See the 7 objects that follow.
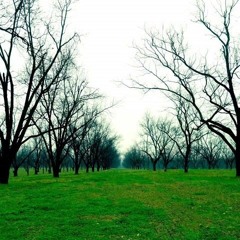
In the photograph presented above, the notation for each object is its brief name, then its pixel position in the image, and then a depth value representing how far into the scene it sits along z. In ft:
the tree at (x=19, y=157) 172.99
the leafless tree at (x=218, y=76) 79.92
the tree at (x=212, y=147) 285.15
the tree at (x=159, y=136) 229.58
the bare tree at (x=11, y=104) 70.78
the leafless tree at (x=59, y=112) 111.86
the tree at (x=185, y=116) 139.72
